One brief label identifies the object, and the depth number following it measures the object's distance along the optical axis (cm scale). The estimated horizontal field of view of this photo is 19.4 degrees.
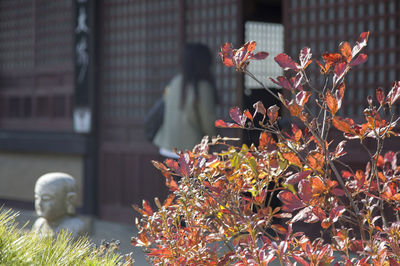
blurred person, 1160
